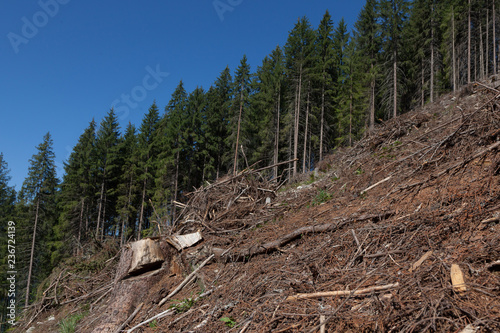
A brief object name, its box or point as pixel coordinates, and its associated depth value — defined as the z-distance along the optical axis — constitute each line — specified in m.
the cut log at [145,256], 5.15
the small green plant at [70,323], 5.16
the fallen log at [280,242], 4.31
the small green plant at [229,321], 3.18
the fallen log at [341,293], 2.57
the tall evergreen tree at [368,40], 27.12
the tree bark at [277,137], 27.27
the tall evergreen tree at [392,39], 25.88
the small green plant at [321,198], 6.57
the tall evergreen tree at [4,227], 26.14
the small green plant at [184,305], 4.09
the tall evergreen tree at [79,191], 29.73
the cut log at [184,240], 5.48
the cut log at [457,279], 2.24
